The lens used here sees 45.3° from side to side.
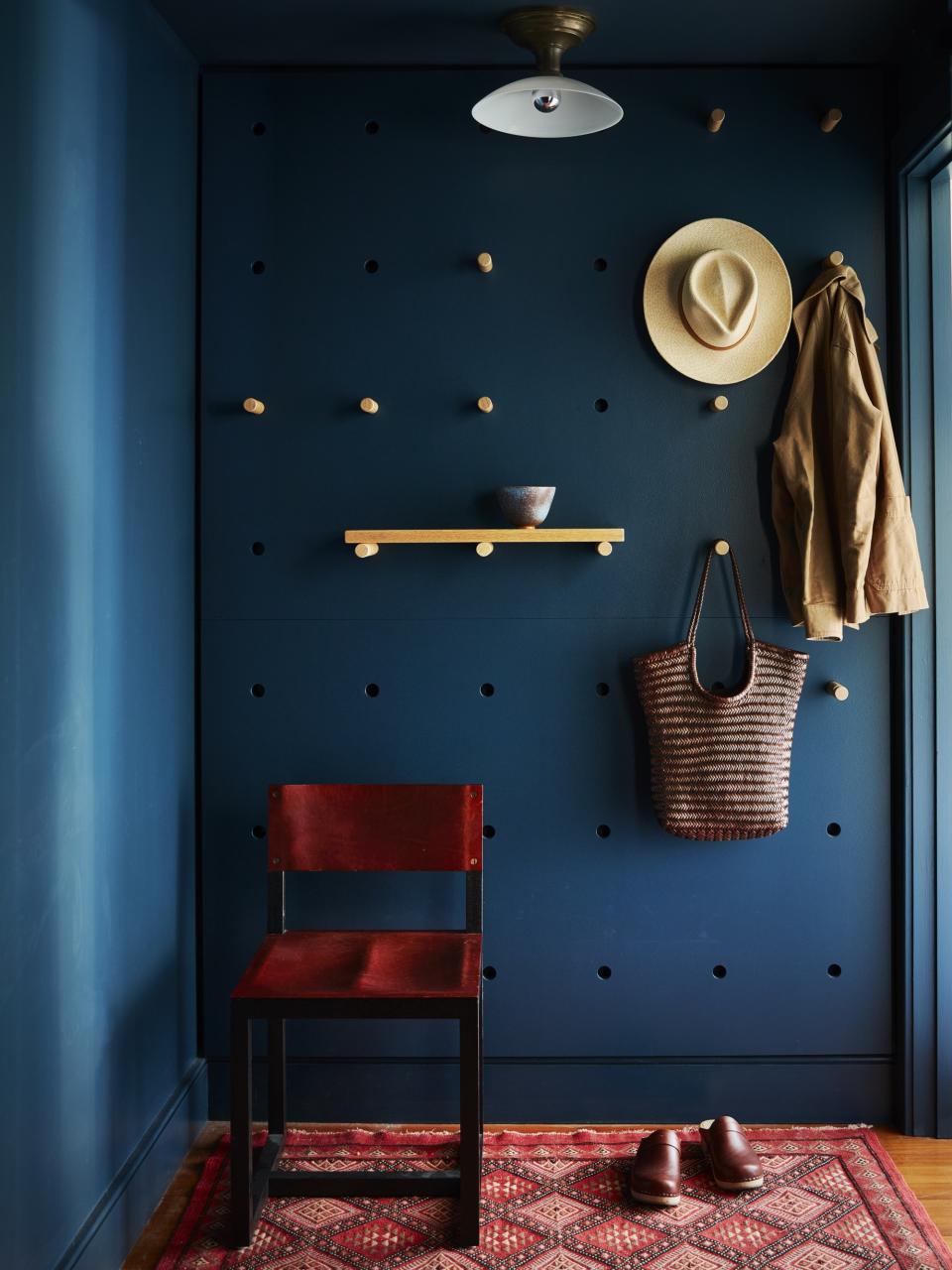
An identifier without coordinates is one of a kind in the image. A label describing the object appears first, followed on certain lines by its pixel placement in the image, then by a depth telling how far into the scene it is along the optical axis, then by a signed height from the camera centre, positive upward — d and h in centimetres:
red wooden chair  200 -59
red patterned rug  201 -106
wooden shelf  240 +25
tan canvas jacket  234 +35
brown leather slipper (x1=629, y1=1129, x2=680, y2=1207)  217 -100
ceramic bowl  239 +32
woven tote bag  241 -21
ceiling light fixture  207 +102
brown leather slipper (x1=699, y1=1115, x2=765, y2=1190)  221 -99
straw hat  246 +77
